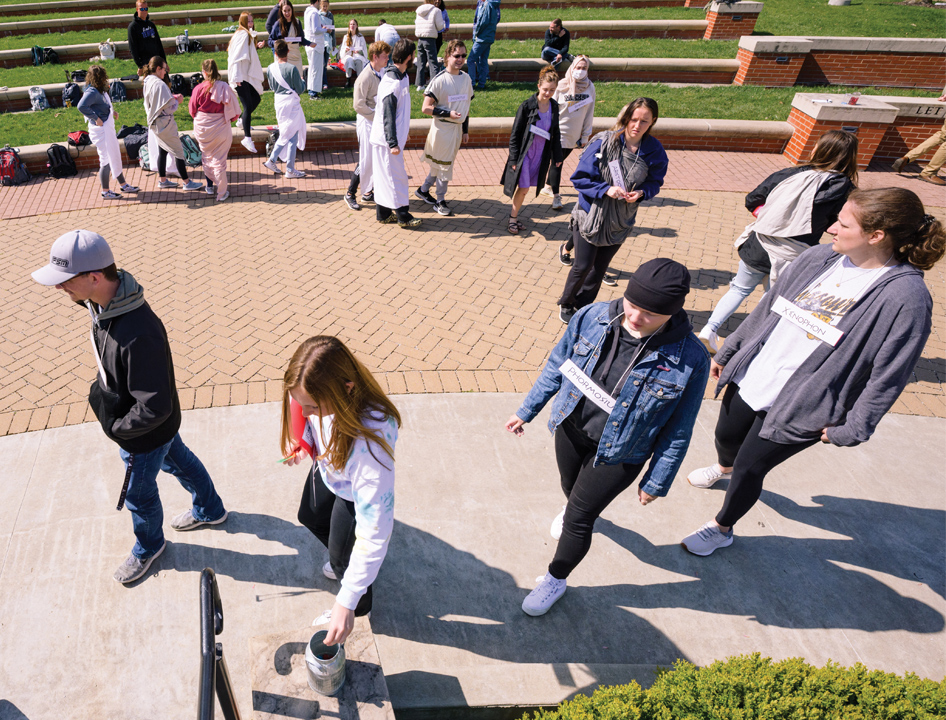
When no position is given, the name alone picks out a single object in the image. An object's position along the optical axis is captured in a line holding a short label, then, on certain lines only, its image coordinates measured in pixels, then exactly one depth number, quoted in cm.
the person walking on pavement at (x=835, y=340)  269
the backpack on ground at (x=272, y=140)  926
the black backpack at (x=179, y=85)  1113
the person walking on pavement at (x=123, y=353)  264
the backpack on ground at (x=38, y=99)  1139
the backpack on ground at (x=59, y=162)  857
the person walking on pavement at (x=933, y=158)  952
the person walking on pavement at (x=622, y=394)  252
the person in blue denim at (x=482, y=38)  1185
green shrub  216
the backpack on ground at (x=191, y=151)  858
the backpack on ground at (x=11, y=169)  833
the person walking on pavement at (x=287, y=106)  824
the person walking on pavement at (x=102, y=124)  732
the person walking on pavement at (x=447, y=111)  715
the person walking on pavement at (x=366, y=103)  695
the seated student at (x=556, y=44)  1221
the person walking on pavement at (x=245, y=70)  898
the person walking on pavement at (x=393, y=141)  654
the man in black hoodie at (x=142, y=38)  1065
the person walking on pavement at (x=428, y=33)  1185
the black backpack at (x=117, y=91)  1172
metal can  233
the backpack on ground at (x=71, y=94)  1124
